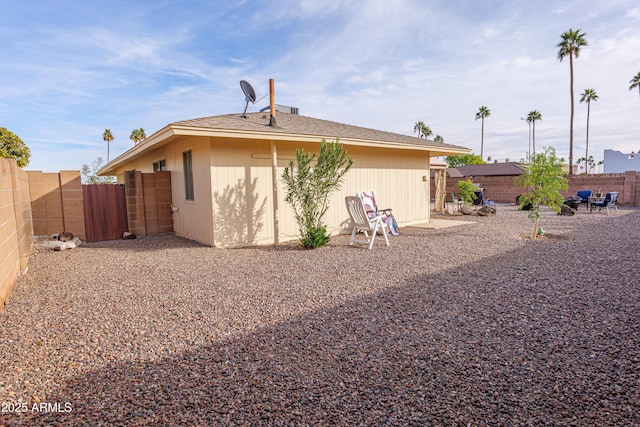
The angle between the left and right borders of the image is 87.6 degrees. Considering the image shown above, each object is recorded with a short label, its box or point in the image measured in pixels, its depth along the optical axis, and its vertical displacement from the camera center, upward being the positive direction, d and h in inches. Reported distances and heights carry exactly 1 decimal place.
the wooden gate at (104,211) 314.5 -16.0
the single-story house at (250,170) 257.1 +18.9
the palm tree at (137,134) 1389.0 +249.6
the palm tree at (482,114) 1827.0 +403.1
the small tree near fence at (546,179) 283.9 +5.9
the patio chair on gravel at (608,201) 474.9 -24.1
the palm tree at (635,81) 1098.7 +341.4
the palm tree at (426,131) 2017.7 +346.7
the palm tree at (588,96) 1401.3 +377.1
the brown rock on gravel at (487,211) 481.1 -34.6
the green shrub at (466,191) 511.5 -5.5
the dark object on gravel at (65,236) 286.8 -35.3
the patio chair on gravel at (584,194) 554.7 -15.7
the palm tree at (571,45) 904.3 +385.0
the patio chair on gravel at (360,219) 257.8 -23.3
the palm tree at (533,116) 1664.6 +349.6
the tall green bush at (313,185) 252.7 +4.3
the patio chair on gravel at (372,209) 292.2 -17.7
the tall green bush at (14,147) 679.1 +103.6
